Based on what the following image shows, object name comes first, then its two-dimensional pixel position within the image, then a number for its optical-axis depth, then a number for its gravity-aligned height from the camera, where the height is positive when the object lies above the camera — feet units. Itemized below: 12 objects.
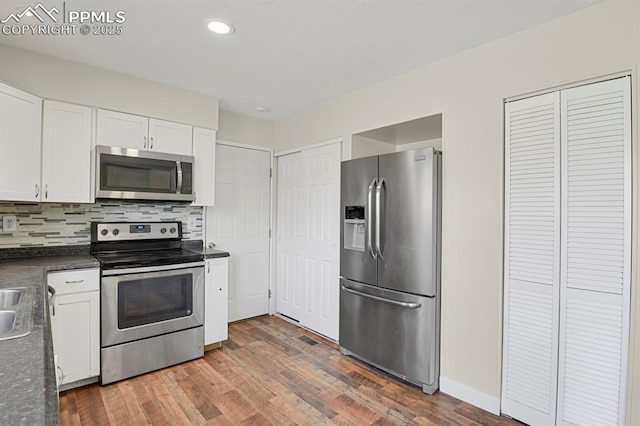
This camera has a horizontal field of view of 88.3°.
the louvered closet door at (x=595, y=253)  5.72 -0.65
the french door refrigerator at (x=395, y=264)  7.96 -1.33
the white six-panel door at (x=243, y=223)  12.38 -0.47
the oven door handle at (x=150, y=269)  8.11 -1.58
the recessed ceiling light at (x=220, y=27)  6.59 +3.75
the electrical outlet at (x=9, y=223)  8.14 -0.41
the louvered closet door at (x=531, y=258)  6.48 -0.87
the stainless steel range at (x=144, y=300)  8.18 -2.45
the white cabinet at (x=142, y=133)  8.99 +2.20
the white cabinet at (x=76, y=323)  7.48 -2.70
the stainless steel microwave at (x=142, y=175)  8.74 +0.97
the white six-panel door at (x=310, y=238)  11.12 -0.97
